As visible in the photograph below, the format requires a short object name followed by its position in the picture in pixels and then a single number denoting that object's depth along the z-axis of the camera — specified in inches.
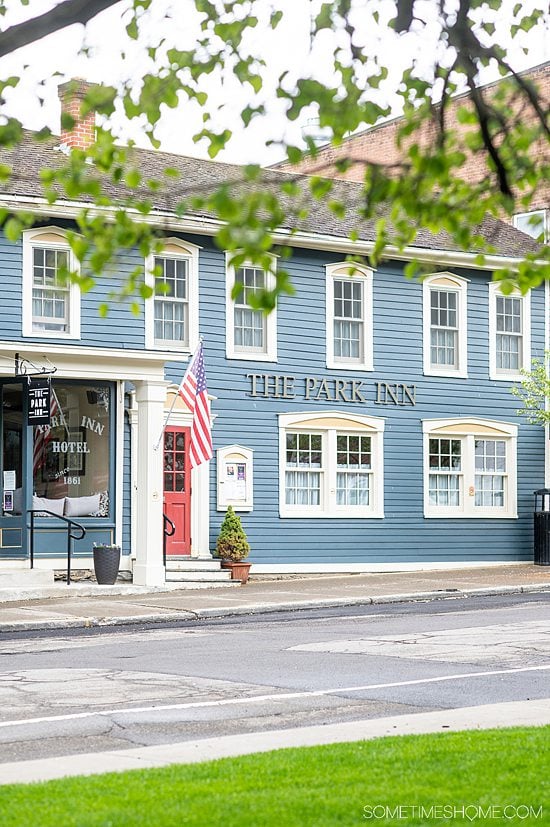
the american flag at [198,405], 876.0
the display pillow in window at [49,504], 911.0
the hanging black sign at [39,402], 839.7
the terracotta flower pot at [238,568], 970.1
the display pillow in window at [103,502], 932.6
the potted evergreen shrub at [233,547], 972.6
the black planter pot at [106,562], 874.1
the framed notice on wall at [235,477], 999.6
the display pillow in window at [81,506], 923.4
